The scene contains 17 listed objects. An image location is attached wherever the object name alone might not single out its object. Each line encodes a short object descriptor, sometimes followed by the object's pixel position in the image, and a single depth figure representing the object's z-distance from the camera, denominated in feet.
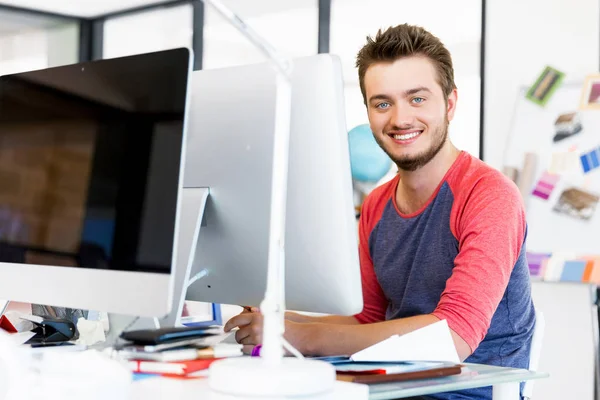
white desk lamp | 2.95
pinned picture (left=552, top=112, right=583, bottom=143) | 12.23
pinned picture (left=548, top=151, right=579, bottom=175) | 12.18
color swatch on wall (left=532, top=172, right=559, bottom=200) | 12.30
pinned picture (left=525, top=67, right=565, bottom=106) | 12.53
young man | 4.83
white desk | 3.10
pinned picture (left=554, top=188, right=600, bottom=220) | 11.96
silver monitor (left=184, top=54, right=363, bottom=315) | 3.92
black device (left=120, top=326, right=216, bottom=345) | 3.63
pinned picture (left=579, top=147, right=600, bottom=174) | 12.03
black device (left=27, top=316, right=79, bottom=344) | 4.51
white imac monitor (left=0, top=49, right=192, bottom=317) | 3.51
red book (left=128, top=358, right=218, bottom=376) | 3.44
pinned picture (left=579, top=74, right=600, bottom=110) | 12.07
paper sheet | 3.94
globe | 13.69
